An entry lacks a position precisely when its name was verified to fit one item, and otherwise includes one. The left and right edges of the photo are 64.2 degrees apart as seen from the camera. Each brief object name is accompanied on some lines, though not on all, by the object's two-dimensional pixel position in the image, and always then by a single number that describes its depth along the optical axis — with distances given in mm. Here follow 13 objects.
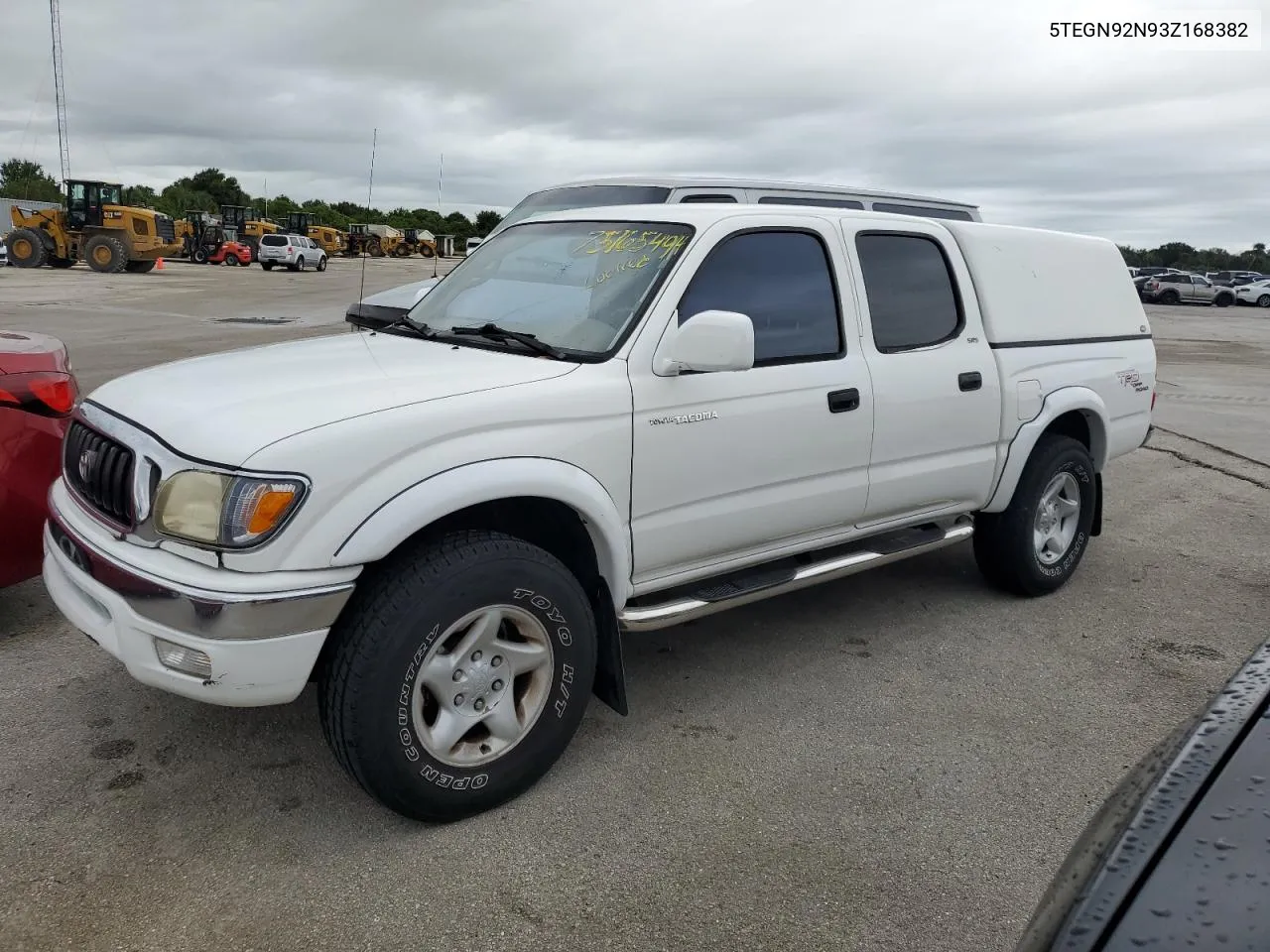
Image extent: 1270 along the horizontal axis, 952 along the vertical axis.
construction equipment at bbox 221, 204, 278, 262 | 47250
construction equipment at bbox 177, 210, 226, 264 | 44781
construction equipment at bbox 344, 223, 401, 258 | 59156
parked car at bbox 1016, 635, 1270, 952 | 1187
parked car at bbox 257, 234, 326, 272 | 40938
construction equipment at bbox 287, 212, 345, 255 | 53438
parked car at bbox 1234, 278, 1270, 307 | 44969
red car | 3781
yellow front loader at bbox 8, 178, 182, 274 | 34031
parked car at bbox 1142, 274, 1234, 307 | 43781
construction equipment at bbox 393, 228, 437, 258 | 63469
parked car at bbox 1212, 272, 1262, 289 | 47481
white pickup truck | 2660
